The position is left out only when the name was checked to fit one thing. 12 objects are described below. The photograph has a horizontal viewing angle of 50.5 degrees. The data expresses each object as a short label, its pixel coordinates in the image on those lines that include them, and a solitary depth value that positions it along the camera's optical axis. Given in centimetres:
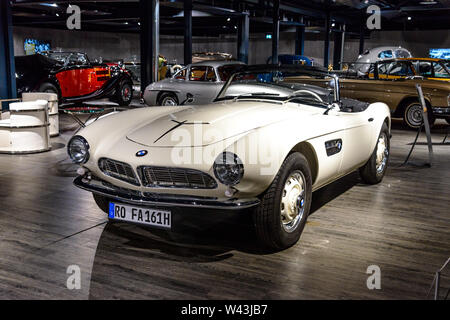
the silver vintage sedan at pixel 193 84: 1036
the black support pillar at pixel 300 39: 2544
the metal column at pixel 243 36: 2031
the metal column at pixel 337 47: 2953
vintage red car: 1209
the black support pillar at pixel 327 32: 2347
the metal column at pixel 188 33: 1611
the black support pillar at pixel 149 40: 1257
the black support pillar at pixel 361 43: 2828
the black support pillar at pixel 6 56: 1109
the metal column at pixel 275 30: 1919
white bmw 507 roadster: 312
